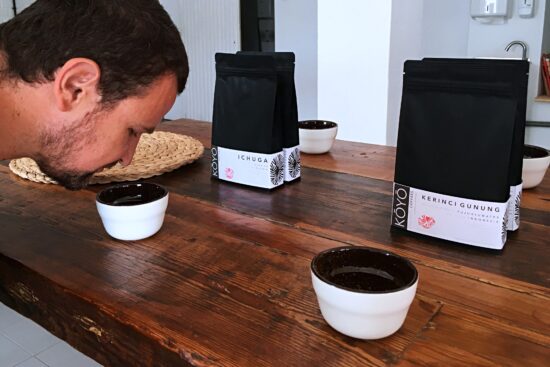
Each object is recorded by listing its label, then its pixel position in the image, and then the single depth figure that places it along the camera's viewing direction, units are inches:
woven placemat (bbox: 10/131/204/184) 43.0
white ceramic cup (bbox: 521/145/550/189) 38.5
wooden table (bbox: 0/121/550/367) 21.2
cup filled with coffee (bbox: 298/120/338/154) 50.4
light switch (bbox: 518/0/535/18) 111.1
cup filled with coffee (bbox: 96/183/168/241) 30.7
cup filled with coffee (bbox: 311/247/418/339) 20.5
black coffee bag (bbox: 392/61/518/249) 28.3
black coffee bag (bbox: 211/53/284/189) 39.9
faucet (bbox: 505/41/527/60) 114.8
